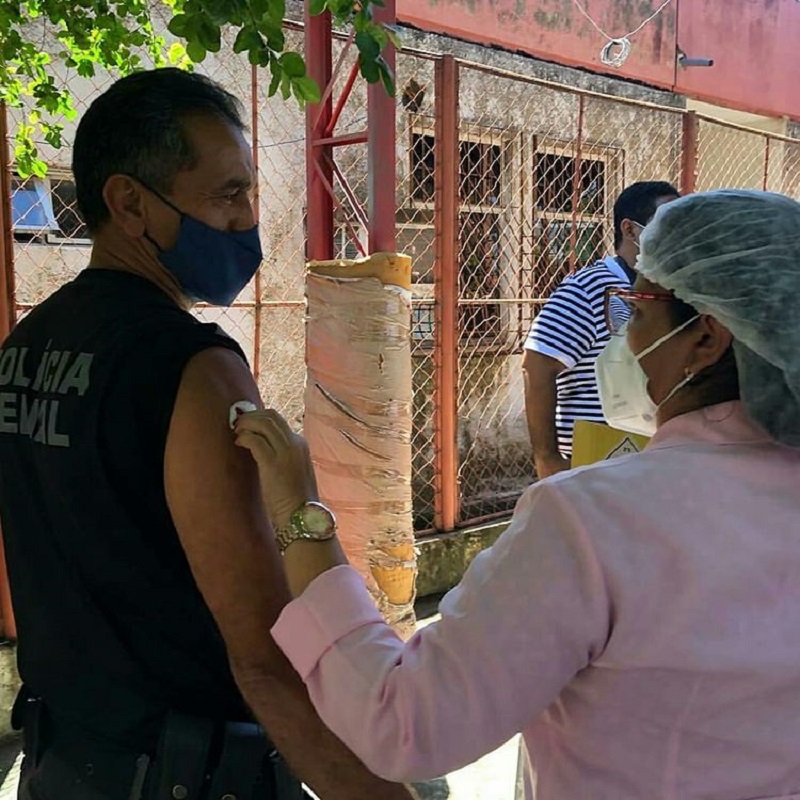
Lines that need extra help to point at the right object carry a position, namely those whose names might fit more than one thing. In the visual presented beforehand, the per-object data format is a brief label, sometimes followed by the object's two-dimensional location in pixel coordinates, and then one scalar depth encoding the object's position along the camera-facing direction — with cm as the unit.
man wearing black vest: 106
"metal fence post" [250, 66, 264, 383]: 404
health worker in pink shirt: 88
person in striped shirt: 282
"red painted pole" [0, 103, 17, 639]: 311
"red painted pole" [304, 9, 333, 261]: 356
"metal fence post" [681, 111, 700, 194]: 534
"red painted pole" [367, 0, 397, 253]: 319
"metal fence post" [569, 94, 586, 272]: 492
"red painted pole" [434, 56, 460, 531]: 425
